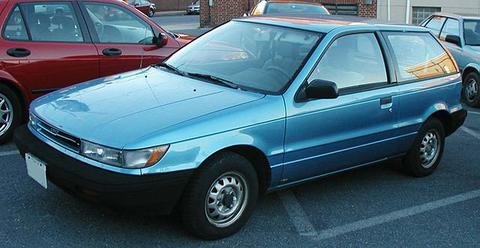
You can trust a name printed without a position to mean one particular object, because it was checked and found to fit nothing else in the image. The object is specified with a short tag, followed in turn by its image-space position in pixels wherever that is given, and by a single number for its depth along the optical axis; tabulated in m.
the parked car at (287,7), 11.74
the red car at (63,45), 5.79
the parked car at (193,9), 40.66
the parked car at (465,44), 9.03
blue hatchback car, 3.55
